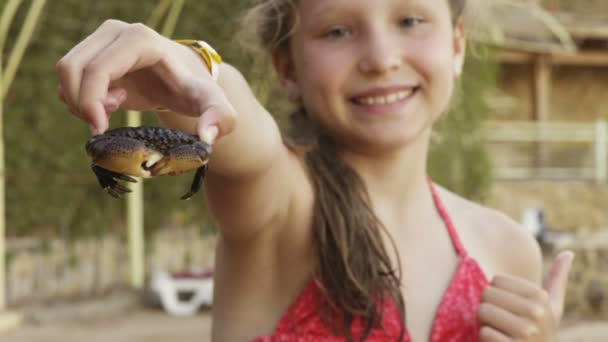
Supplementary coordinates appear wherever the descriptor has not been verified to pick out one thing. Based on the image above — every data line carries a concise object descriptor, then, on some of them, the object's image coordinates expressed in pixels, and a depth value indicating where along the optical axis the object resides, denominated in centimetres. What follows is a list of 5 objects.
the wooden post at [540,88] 1509
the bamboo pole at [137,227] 766
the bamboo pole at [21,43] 669
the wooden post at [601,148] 1364
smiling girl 155
